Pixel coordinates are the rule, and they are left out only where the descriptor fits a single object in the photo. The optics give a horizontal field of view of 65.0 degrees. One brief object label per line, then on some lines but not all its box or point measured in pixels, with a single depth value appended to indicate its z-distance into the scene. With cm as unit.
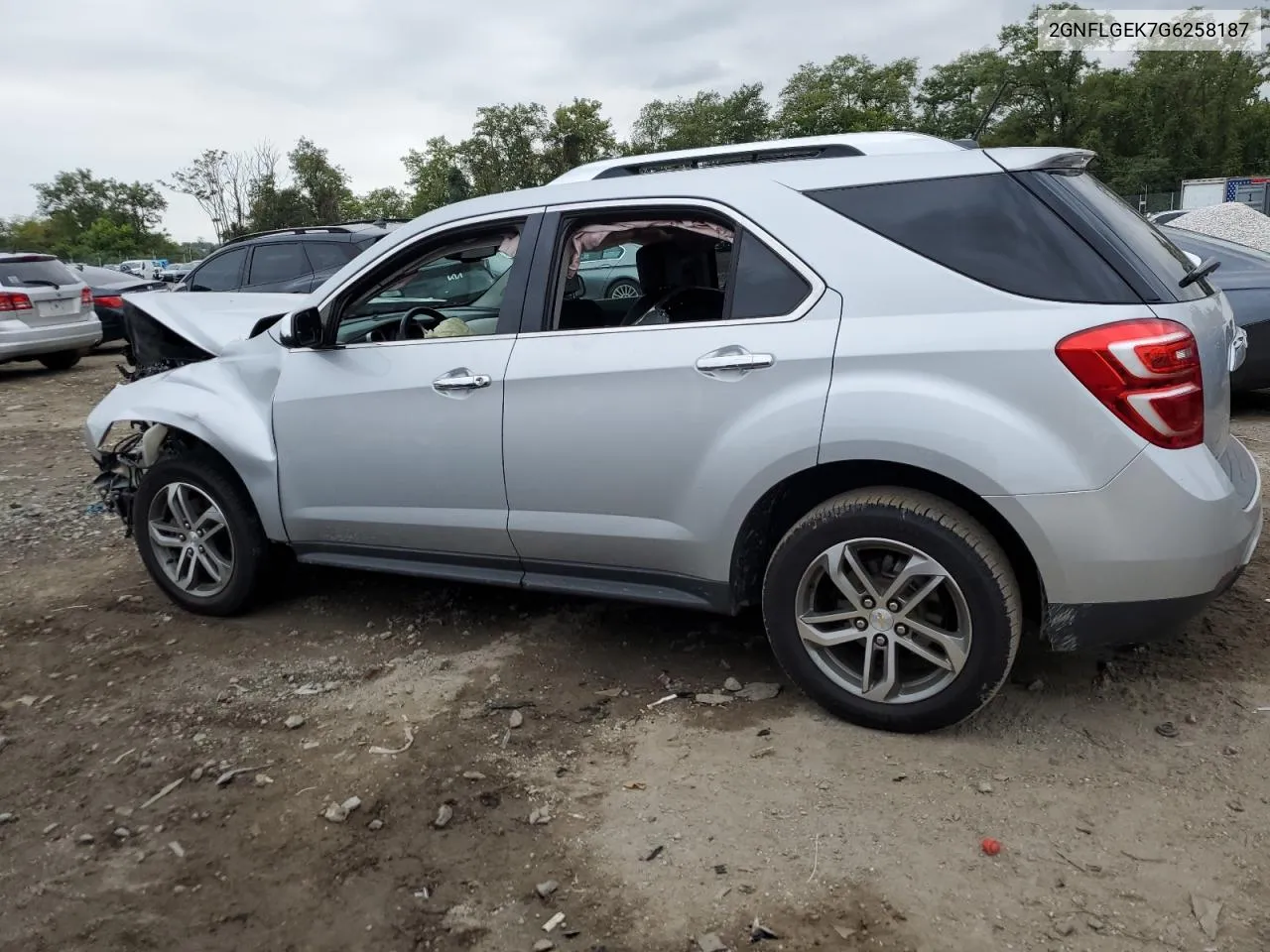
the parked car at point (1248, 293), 687
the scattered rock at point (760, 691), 346
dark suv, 992
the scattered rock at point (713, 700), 345
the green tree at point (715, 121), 5959
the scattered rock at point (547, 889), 250
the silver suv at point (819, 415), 274
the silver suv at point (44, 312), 1266
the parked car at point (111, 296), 1557
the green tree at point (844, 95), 5972
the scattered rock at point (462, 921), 241
